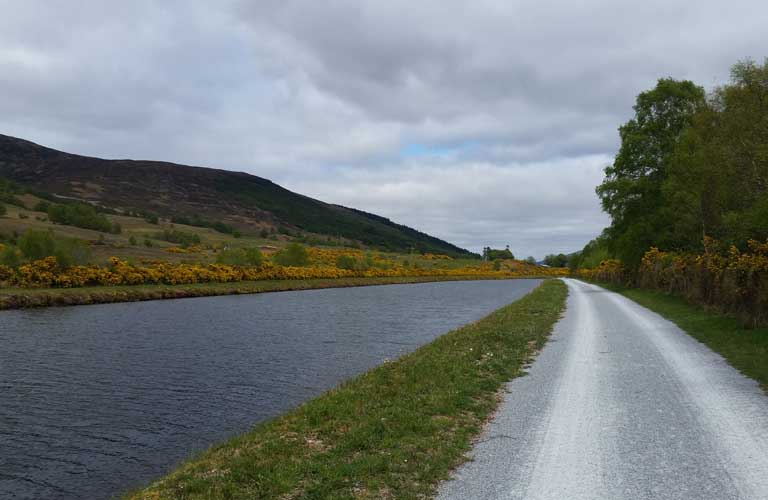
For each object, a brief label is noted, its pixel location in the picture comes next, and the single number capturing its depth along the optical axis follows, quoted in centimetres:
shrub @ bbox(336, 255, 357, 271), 11081
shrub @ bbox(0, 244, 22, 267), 4634
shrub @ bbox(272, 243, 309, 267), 9300
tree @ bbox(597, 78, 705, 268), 4278
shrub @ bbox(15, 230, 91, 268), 4816
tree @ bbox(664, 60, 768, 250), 1723
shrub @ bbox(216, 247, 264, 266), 7694
